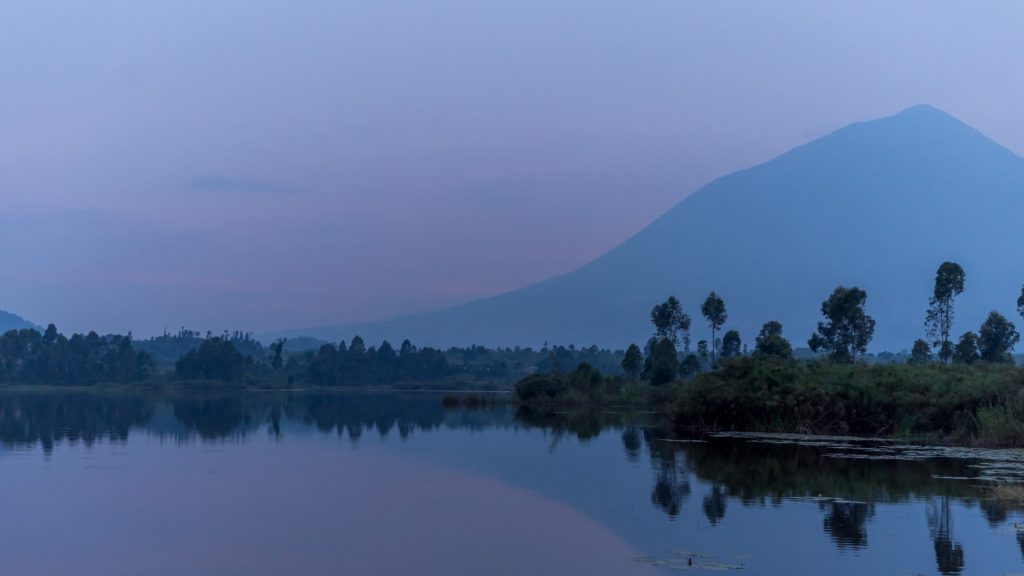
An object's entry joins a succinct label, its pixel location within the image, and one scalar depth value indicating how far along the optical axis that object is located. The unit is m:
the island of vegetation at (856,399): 36.75
